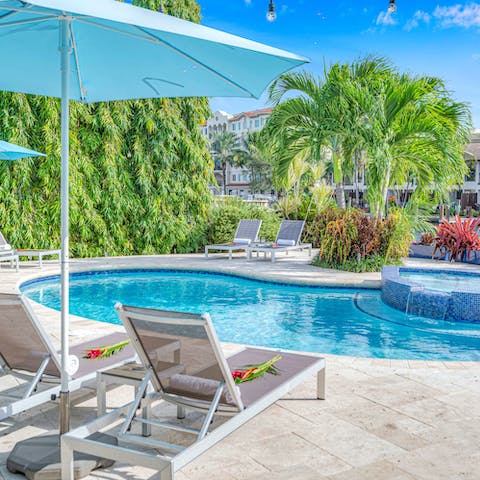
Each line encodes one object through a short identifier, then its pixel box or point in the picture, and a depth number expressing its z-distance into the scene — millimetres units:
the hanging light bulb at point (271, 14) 12400
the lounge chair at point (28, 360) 3314
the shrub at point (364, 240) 11617
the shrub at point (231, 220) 15945
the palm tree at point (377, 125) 11648
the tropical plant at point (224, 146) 78125
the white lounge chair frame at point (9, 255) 11421
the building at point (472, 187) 48688
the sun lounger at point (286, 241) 13133
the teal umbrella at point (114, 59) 2680
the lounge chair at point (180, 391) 2758
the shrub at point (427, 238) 14172
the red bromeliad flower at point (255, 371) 3576
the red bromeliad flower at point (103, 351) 4039
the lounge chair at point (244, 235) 13609
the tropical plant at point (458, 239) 12641
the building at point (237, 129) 80612
